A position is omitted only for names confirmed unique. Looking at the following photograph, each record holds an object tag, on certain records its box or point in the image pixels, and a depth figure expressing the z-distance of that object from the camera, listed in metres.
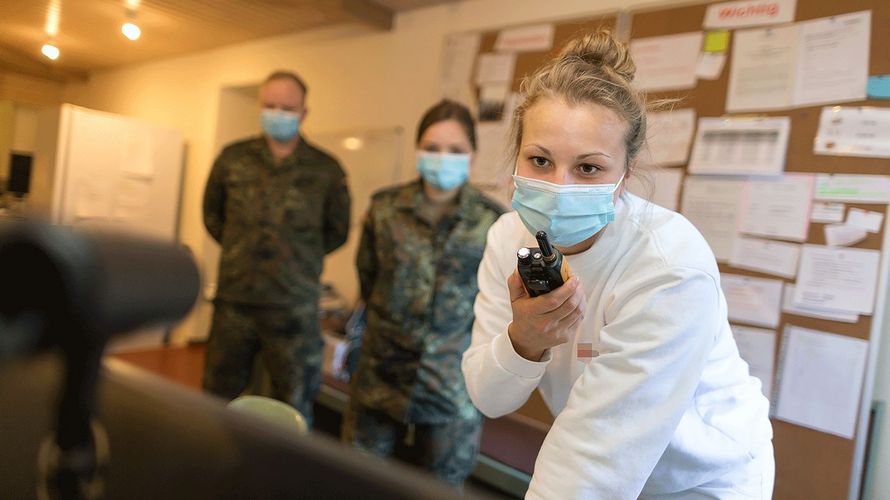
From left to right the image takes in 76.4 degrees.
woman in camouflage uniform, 1.72
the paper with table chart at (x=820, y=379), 1.83
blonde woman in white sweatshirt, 0.71
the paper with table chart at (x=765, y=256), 2.00
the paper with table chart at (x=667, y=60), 2.30
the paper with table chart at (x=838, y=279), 1.85
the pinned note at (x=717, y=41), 2.23
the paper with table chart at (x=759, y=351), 2.01
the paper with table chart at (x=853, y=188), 1.85
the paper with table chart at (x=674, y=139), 2.28
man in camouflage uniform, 2.15
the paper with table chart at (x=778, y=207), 1.98
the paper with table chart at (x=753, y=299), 2.03
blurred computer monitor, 0.27
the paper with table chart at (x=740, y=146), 2.06
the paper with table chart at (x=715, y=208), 2.14
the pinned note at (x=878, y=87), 1.87
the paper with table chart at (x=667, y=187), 2.29
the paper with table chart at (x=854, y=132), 1.86
